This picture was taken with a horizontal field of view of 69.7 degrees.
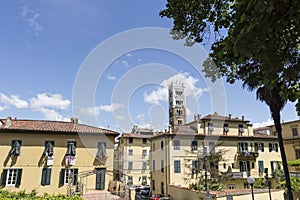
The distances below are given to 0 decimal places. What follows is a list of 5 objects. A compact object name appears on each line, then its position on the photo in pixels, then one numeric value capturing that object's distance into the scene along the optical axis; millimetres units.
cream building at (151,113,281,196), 28406
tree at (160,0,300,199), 3596
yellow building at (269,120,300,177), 33062
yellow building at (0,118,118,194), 19422
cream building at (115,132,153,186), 43438
